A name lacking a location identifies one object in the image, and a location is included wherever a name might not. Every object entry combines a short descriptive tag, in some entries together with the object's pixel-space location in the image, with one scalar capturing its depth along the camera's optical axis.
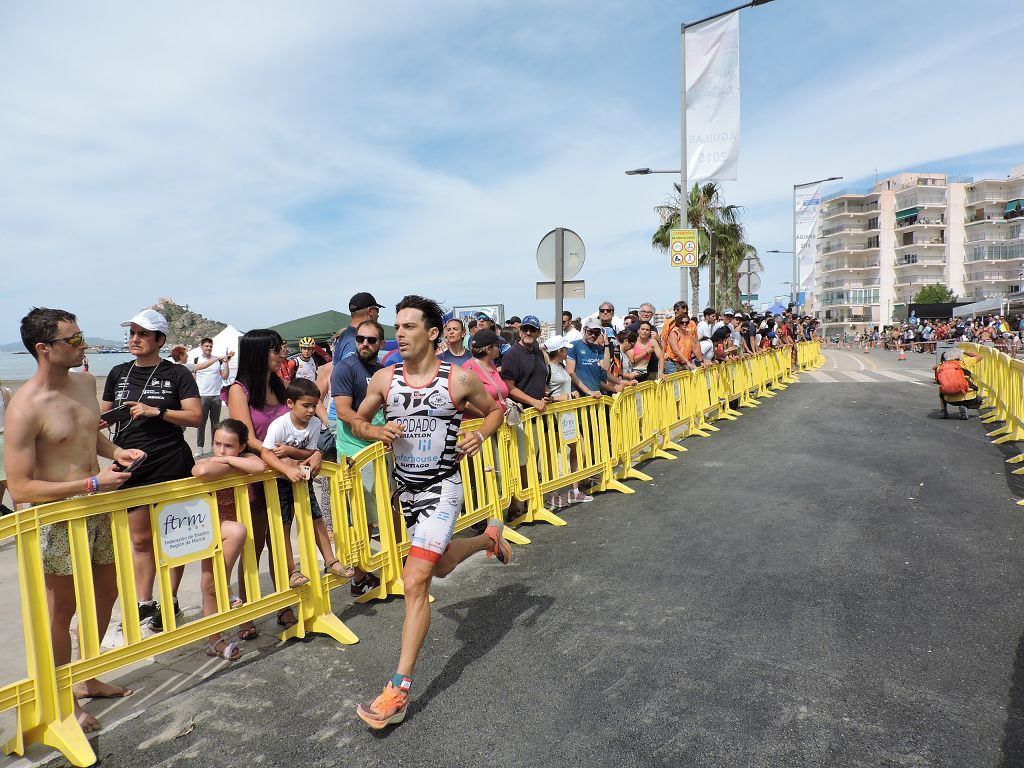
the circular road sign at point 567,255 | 9.19
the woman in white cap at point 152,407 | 4.08
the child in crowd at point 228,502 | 3.99
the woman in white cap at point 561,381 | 7.87
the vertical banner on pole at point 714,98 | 15.22
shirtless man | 3.22
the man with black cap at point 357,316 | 5.77
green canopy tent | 18.22
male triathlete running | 3.53
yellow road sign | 15.52
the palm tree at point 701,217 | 35.00
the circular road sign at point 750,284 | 20.47
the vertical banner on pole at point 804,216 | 39.88
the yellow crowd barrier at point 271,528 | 3.10
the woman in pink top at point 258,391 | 4.37
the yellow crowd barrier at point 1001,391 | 10.05
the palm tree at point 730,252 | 41.72
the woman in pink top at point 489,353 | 6.21
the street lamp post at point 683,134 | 16.09
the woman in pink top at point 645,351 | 10.68
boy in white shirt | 4.31
